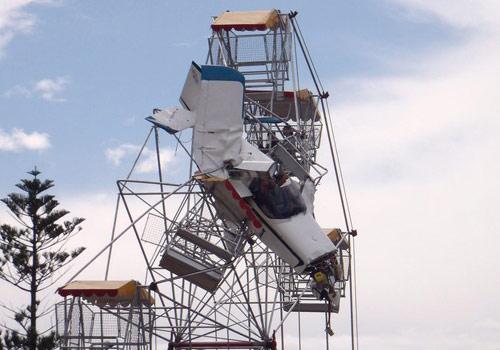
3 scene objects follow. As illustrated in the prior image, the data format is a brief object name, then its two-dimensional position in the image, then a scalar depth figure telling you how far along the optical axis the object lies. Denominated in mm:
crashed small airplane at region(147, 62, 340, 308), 35219
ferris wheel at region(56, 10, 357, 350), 35281
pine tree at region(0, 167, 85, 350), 52531
